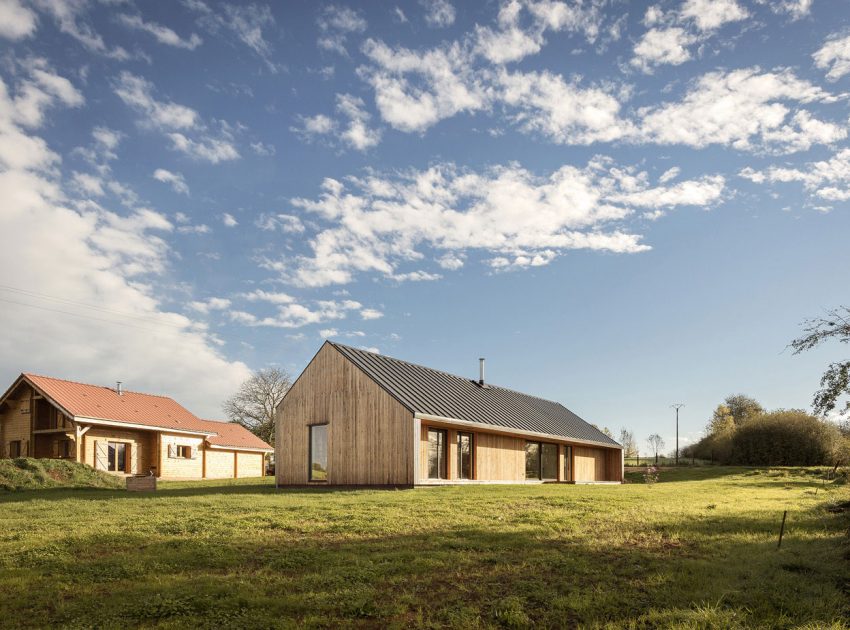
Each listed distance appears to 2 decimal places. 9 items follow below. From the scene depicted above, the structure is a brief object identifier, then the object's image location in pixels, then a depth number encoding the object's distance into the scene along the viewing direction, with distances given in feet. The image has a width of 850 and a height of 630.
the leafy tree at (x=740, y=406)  261.65
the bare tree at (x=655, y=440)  306.35
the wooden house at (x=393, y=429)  74.95
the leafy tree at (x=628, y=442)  277.44
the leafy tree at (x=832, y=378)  39.73
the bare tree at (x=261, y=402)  186.60
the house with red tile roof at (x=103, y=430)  109.60
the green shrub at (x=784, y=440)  155.94
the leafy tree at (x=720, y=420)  218.18
